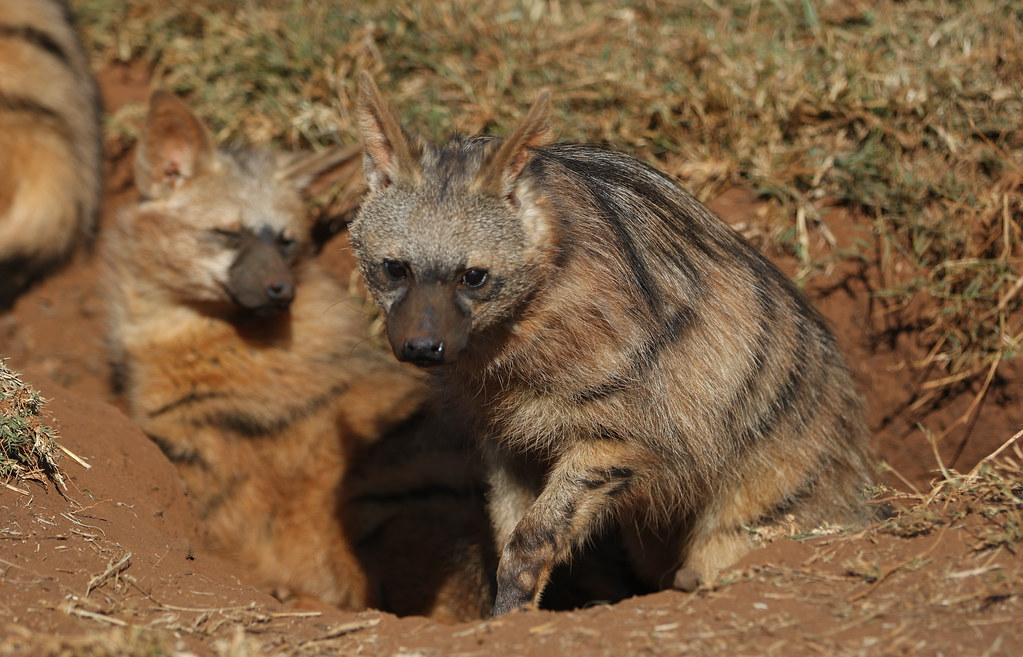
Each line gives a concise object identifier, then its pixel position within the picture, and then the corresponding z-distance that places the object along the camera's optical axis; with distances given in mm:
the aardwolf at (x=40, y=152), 12937
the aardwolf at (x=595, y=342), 6750
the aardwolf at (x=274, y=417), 10047
